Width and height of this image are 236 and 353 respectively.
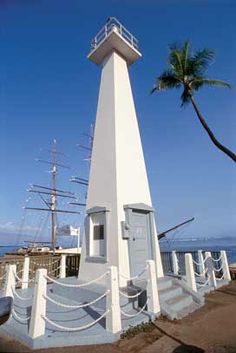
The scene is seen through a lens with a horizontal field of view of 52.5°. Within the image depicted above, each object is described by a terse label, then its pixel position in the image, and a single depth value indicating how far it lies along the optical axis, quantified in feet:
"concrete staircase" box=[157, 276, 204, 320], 20.61
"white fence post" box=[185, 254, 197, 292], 26.43
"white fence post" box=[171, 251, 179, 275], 34.63
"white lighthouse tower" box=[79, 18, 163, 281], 24.61
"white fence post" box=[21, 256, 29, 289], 30.17
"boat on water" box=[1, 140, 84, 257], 111.45
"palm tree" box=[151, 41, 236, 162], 38.42
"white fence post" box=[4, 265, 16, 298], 21.80
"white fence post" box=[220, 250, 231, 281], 34.97
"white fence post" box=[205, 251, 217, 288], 30.48
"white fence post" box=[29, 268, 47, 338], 15.49
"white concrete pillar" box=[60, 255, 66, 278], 33.88
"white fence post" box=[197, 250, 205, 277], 33.76
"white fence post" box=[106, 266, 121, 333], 16.47
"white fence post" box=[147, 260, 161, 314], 19.95
